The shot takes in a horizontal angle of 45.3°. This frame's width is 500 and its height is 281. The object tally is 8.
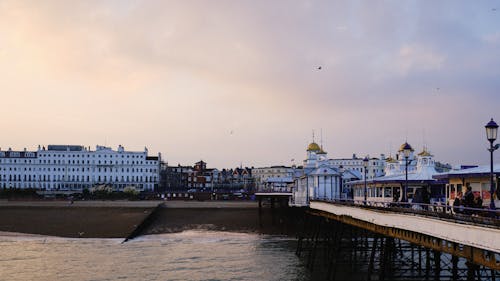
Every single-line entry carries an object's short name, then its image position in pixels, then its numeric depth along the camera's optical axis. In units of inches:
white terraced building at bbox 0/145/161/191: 5580.7
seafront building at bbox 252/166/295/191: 7101.4
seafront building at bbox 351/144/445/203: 1498.5
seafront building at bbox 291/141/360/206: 2037.4
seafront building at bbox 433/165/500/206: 904.8
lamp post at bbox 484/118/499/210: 674.1
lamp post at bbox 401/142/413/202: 975.9
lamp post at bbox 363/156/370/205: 1391.5
